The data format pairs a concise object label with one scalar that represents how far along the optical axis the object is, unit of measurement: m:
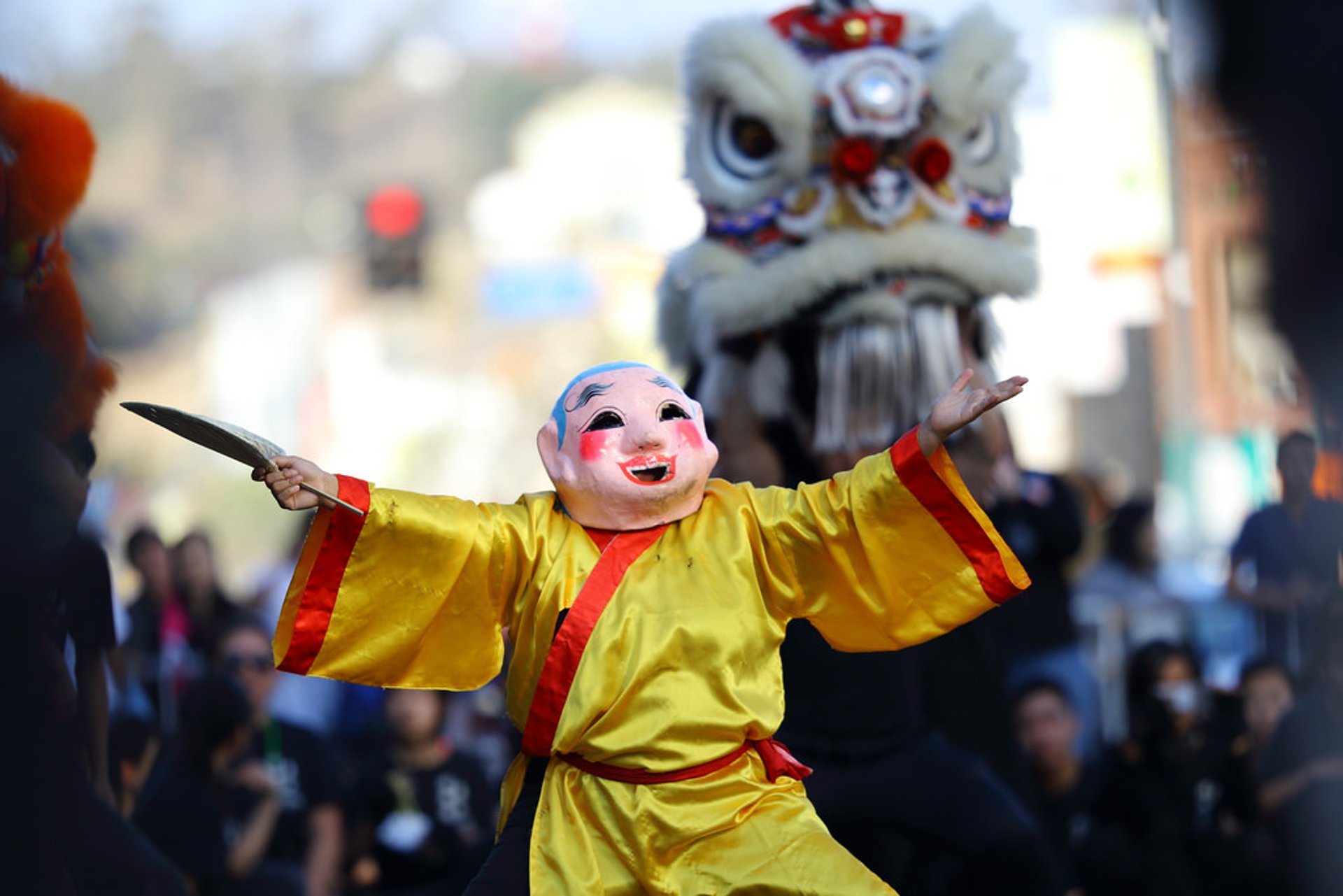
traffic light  46.06
